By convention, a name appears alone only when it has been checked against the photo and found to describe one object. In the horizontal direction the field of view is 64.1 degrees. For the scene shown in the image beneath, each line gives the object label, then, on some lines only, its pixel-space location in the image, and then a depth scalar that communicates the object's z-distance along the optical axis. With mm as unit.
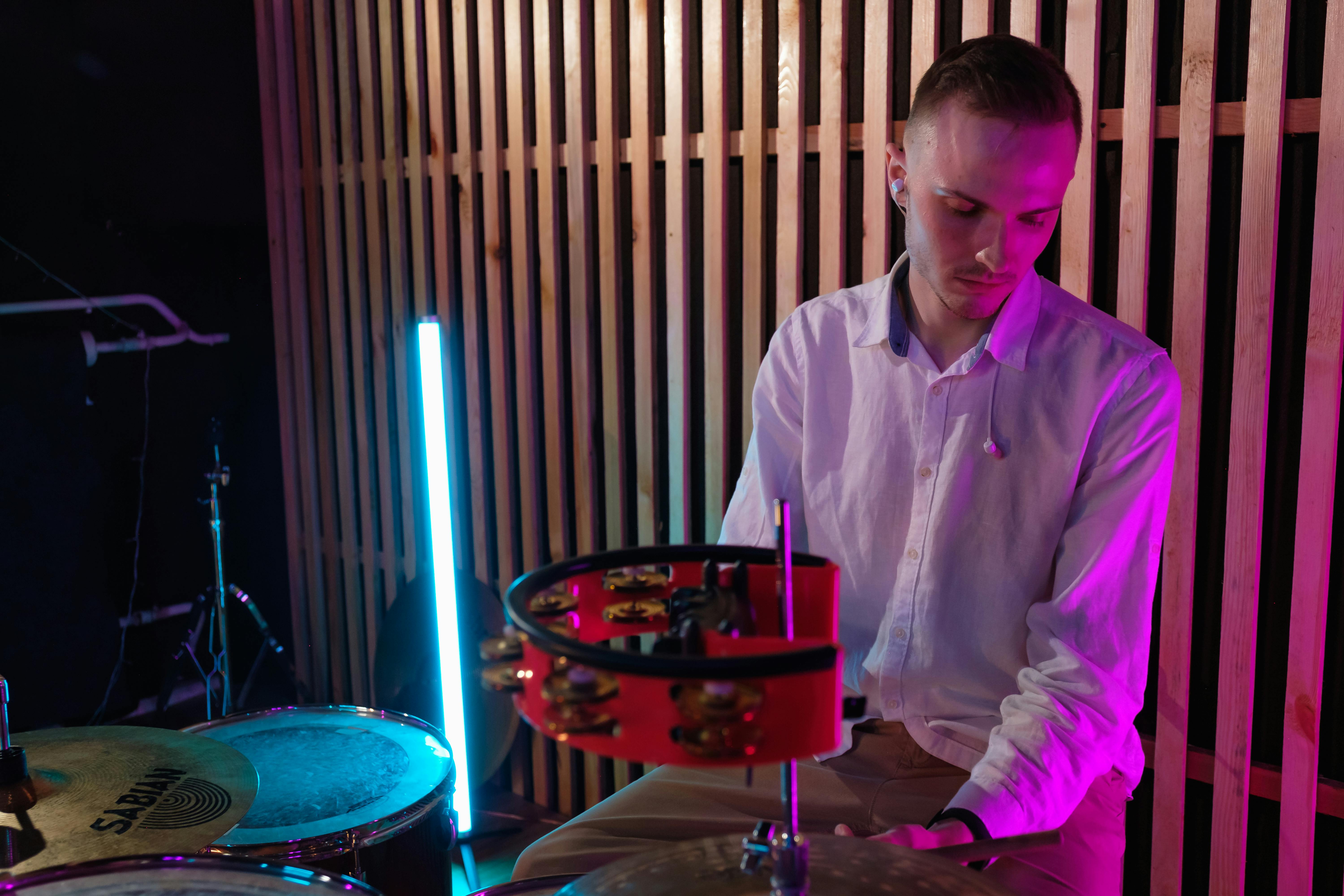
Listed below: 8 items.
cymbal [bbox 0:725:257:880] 1312
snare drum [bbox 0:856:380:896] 960
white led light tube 2447
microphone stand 3088
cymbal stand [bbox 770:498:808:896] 774
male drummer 1373
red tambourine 646
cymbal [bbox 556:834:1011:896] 817
